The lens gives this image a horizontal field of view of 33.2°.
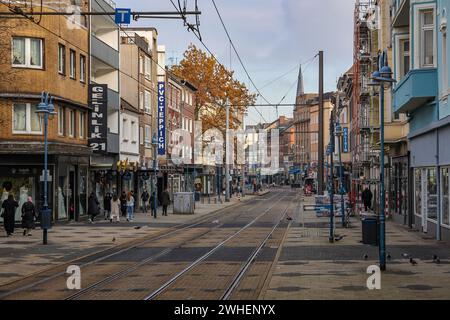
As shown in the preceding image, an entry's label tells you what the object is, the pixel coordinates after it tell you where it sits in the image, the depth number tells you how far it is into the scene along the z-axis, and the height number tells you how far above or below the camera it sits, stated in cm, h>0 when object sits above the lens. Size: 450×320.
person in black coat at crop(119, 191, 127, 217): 4738 -170
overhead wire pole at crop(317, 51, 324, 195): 5016 +367
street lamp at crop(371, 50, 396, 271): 1838 +109
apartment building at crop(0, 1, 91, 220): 3641 +345
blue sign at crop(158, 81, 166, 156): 5819 +474
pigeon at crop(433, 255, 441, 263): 2023 -227
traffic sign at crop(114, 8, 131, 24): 1841 +395
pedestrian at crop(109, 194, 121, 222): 4250 -183
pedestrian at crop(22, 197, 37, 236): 3159 -163
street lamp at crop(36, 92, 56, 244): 2788 -73
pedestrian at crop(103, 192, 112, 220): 4522 -164
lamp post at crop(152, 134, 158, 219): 4656 +84
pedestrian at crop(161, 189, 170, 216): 5057 -165
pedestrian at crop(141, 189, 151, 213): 5477 -157
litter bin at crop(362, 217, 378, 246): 2025 -153
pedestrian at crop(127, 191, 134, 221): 4288 -173
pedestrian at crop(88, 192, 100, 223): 4141 -167
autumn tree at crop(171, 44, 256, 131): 7806 +965
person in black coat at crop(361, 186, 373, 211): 4726 -142
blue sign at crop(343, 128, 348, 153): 8275 +390
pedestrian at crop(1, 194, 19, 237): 3138 -150
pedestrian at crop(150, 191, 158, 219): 4657 -184
